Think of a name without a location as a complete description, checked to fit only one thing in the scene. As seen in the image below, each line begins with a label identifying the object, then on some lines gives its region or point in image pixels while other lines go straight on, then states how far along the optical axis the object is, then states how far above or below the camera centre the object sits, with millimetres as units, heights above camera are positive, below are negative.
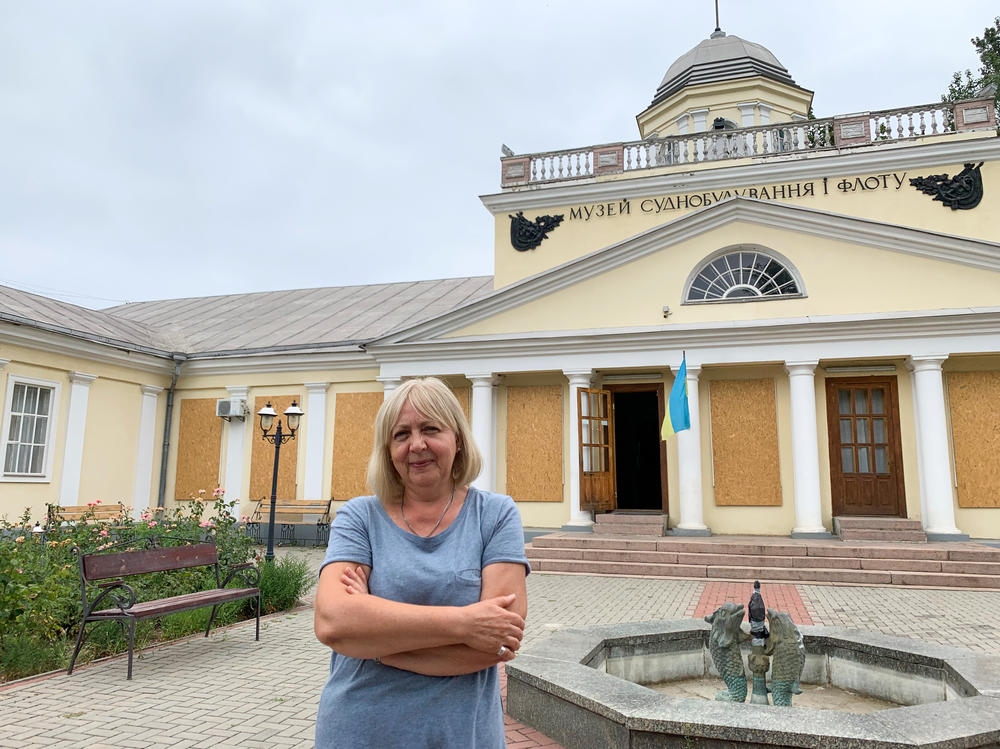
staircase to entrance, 9891 -1021
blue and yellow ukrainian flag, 11602 +1333
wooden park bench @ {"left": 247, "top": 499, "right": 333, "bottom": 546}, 15000 -702
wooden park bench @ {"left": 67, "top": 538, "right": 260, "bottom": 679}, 5629 -855
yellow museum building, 11867 +2468
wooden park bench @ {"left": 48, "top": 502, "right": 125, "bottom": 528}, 13086 -570
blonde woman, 1566 -254
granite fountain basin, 3197 -1082
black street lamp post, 10539 +1105
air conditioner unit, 16062 +1729
